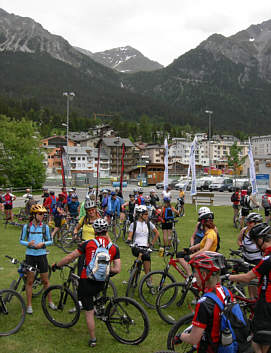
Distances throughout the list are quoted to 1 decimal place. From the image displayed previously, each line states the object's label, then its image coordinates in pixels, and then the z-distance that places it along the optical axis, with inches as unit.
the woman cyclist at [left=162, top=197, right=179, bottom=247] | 458.3
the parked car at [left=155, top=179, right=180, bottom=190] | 2092.0
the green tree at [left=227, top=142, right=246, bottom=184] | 2938.7
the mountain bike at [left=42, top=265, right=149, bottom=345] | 197.5
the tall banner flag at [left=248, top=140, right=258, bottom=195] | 870.4
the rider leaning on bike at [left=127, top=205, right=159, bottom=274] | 290.7
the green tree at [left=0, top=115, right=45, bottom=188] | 1635.1
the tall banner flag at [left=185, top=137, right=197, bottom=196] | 902.2
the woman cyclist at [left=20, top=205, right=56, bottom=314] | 241.3
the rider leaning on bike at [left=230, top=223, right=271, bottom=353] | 134.0
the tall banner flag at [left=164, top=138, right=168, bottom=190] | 906.2
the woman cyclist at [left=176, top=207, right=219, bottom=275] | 243.8
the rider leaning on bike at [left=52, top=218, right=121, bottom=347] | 192.4
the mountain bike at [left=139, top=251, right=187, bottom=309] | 249.6
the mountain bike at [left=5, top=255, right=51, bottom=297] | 236.5
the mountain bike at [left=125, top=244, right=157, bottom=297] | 266.8
